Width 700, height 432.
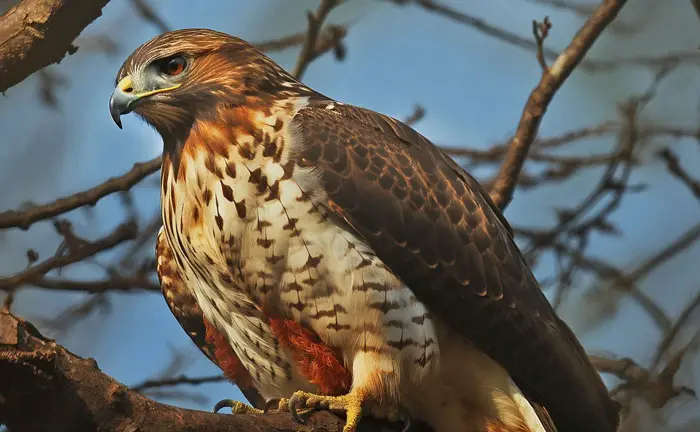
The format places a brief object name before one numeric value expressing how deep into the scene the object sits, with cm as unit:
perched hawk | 761
